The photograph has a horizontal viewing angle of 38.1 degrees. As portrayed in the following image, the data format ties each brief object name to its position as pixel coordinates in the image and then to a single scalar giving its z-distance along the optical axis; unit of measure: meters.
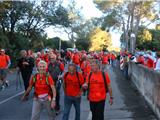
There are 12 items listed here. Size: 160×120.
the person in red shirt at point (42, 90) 4.47
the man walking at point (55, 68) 6.05
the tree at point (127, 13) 27.51
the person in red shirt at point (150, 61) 9.38
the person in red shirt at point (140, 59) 11.56
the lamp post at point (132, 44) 26.75
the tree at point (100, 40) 43.06
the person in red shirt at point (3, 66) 10.35
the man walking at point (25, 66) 8.51
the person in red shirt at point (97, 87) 4.53
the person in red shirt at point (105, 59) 16.14
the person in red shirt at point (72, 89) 4.93
